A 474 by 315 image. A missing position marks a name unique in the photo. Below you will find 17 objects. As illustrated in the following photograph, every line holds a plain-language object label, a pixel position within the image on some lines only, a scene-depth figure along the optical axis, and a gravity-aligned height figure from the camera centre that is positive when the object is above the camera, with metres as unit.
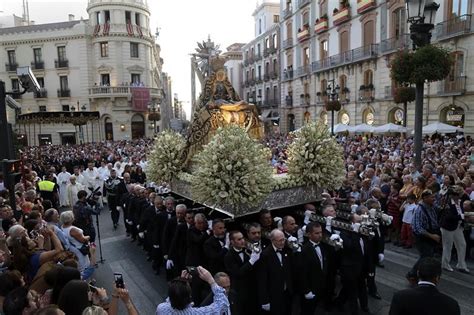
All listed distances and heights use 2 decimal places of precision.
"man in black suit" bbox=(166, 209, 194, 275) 6.41 -2.28
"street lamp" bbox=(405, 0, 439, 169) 7.94 +2.01
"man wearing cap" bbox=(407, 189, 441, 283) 6.39 -2.01
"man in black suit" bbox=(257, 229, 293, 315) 4.84 -2.14
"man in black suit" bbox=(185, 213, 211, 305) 5.80 -1.96
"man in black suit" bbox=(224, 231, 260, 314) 4.78 -2.03
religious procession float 5.59 -0.79
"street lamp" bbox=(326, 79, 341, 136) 20.40 +0.74
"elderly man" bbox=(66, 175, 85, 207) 12.49 -2.35
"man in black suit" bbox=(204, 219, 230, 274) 5.38 -1.90
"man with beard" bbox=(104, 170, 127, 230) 10.91 -2.27
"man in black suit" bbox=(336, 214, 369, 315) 5.36 -2.30
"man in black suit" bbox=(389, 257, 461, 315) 3.14 -1.65
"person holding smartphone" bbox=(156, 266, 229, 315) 3.28 -1.72
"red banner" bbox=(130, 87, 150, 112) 38.62 +2.48
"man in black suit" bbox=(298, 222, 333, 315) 5.04 -2.16
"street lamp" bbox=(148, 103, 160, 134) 32.91 +0.69
